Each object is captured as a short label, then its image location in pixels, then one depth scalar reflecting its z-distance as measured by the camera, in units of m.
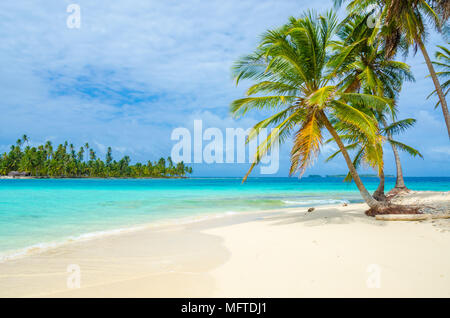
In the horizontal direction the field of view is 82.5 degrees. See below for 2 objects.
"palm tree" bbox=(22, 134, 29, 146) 89.81
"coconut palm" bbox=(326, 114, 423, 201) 12.02
